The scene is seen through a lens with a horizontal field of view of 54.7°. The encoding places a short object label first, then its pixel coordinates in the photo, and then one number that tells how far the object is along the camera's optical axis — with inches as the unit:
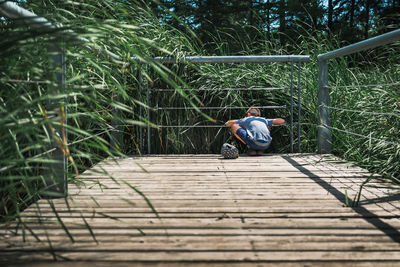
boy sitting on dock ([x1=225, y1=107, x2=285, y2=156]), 133.4
